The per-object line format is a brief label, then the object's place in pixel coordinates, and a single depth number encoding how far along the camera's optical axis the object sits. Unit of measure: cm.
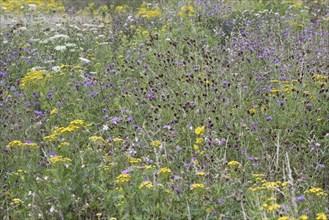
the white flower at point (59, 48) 1024
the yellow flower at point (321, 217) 382
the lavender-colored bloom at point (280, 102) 693
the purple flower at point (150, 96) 732
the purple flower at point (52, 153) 583
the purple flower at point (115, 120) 691
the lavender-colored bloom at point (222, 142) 601
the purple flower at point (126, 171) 528
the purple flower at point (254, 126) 670
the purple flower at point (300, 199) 473
